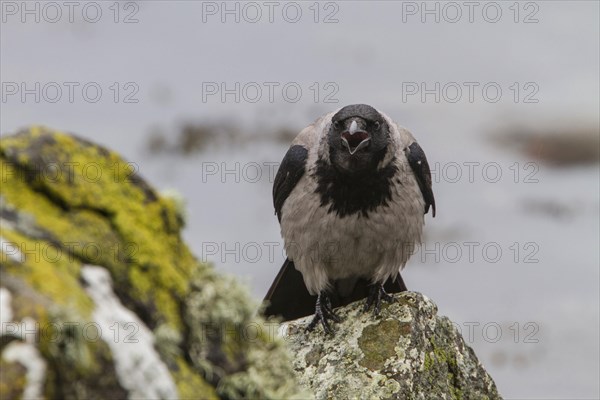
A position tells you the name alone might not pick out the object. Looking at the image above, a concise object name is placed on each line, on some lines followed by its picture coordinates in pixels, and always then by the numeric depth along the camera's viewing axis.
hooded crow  15.40
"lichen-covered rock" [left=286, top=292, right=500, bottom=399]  12.30
